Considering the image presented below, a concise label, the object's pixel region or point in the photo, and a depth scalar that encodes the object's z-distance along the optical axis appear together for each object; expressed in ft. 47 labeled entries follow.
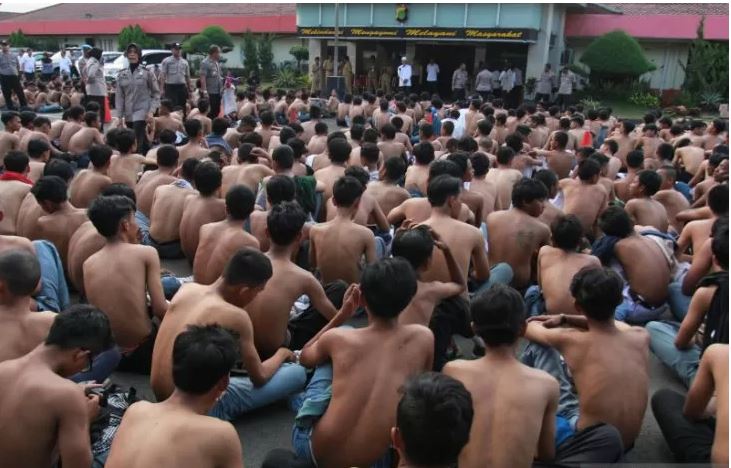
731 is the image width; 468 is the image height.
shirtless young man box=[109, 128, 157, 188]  22.49
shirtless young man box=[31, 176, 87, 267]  15.90
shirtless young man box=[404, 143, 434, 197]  22.21
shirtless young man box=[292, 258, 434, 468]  9.00
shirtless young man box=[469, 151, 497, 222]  21.00
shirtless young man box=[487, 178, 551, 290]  16.38
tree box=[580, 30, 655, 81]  66.28
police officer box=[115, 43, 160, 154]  34.14
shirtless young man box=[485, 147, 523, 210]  22.30
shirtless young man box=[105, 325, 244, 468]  7.07
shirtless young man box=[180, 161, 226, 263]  17.42
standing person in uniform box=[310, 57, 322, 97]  76.48
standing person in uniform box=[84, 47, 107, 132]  39.83
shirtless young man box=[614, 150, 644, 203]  23.29
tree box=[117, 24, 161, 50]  102.89
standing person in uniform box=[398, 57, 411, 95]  67.05
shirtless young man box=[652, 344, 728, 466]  8.95
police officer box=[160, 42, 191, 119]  40.78
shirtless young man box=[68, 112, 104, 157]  29.71
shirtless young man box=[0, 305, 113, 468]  8.21
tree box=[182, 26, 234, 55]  91.97
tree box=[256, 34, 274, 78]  92.84
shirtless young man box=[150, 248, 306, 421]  10.27
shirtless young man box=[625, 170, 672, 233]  18.75
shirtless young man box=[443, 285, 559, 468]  8.36
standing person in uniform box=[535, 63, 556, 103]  63.82
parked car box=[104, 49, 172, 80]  75.05
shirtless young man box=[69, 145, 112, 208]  19.98
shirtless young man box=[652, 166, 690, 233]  21.09
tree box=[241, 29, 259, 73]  92.38
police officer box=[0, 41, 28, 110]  47.60
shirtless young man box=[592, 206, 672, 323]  15.20
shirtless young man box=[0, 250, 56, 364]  9.84
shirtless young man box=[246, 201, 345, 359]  12.48
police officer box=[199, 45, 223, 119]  40.55
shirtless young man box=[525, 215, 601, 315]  13.62
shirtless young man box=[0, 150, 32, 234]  17.33
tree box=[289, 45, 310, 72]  91.45
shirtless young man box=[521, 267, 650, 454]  10.01
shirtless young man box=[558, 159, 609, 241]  20.59
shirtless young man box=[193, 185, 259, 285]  14.38
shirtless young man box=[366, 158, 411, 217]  20.06
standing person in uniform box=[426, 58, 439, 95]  70.38
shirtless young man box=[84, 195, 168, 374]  12.51
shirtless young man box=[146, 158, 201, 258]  18.99
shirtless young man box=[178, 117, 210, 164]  25.41
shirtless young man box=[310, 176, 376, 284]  15.38
